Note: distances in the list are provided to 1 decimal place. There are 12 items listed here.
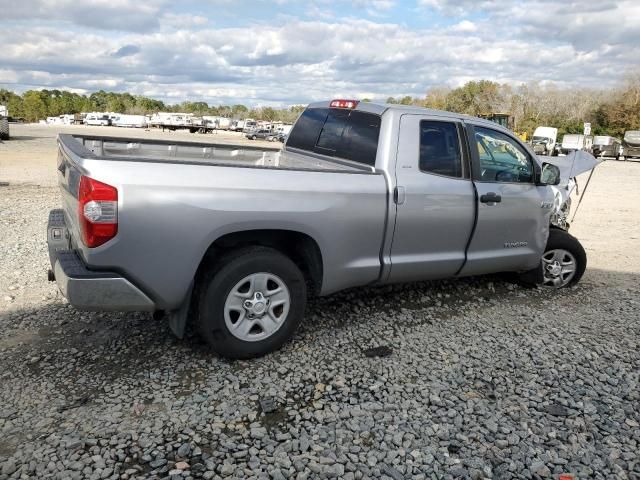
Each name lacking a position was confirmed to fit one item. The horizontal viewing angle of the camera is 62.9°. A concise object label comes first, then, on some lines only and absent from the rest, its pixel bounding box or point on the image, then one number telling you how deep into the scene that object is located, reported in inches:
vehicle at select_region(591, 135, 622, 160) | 1563.7
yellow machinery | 1549.6
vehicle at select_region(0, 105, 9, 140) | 1175.0
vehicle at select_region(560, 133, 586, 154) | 1472.6
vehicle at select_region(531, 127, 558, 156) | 1493.6
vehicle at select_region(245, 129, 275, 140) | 2431.1
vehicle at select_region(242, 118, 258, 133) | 3085.9
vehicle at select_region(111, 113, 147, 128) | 3710.6
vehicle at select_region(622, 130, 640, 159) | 1494.8
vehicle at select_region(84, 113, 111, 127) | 3750.0
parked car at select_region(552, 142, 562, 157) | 1461.6
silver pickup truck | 128.3
